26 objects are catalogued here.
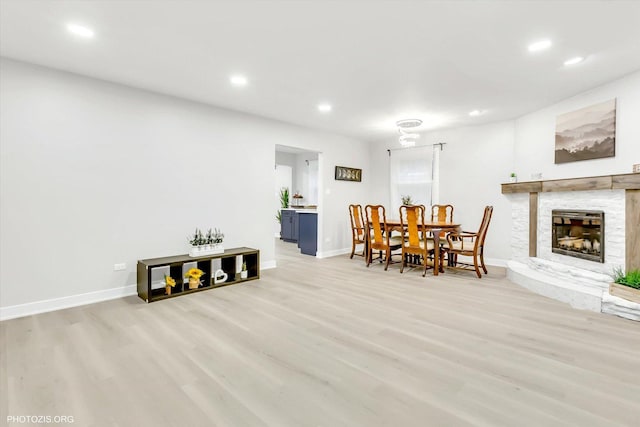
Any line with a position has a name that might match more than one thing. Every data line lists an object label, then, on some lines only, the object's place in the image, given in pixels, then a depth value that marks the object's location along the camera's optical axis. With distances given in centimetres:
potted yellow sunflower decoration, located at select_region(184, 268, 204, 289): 385
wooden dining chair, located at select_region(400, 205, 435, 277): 463
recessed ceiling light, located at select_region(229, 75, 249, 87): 349
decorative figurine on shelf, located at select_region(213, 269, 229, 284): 417
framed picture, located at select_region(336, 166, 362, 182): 661
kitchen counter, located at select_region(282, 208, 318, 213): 662
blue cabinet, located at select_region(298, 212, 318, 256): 651
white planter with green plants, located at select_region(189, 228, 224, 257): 407
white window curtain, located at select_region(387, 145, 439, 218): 639
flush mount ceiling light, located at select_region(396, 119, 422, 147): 500
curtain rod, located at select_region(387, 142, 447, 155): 613
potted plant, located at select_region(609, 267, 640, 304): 302
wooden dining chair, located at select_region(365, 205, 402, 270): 520
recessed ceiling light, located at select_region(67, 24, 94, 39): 247
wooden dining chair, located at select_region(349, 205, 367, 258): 602
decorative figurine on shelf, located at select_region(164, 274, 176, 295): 365
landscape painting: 367
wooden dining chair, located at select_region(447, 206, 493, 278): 455
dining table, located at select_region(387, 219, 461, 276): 463
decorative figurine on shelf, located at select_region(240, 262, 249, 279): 441
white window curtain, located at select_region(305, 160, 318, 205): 914
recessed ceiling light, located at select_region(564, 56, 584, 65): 304
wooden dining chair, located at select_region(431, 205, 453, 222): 583
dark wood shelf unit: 355
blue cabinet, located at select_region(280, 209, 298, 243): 838
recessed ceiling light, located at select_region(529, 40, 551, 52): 270
